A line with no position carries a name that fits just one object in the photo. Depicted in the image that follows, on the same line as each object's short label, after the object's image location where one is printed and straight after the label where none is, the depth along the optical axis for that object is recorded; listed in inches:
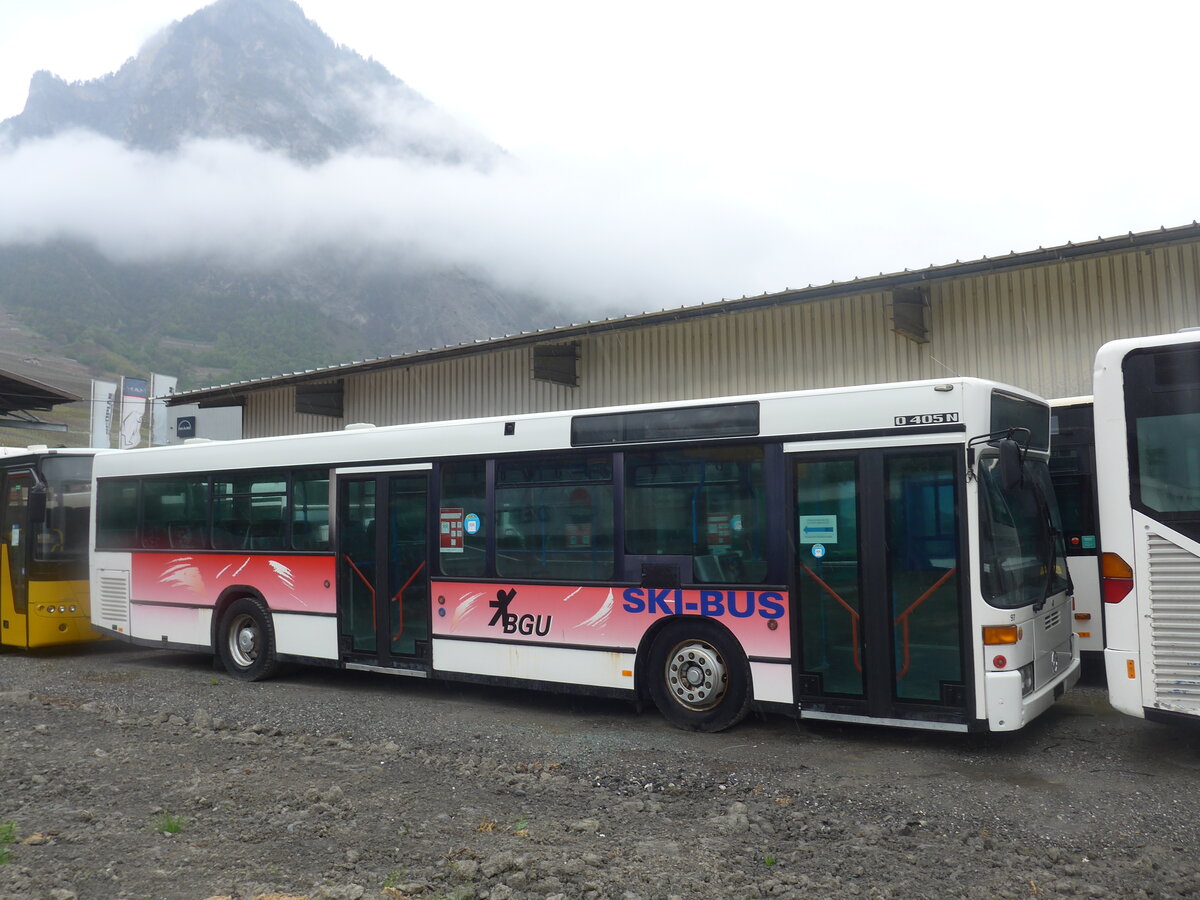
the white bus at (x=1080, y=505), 370.6
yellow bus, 516.4
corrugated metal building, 452.4
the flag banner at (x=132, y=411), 1294.3
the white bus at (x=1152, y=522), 245.6
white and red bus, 269.6
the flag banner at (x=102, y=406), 1310.3
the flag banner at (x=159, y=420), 1098.1
